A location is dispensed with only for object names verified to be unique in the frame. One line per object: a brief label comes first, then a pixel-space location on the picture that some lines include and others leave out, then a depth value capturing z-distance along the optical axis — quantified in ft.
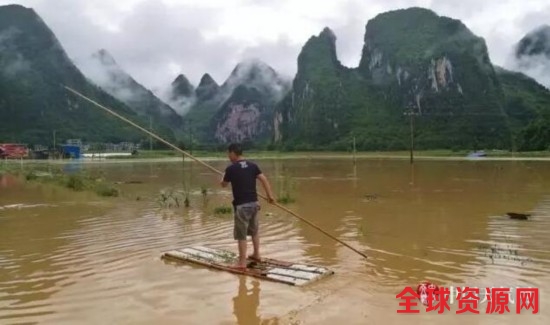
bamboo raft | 19.63
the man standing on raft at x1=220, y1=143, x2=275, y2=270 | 21.61
